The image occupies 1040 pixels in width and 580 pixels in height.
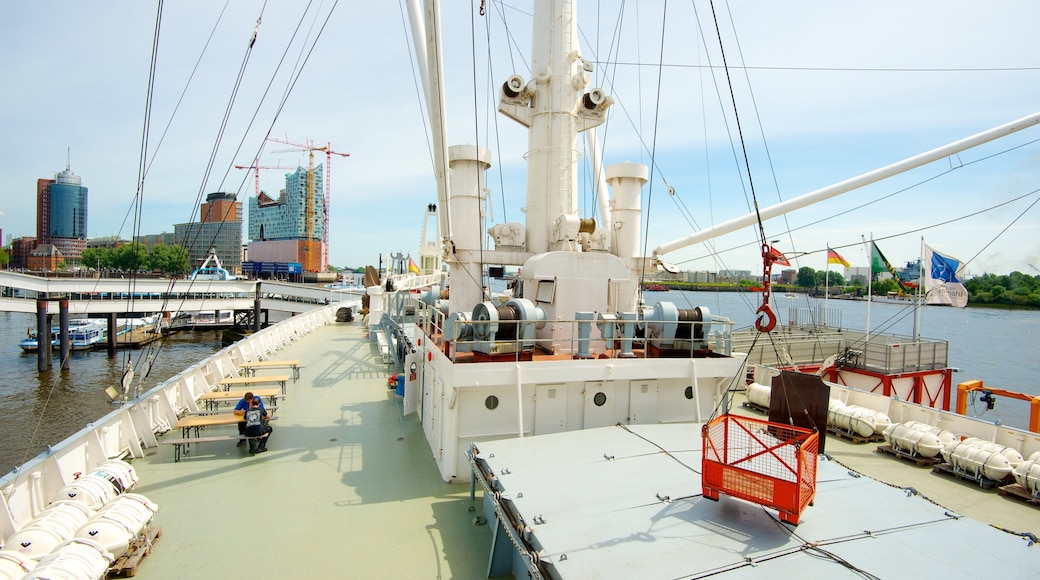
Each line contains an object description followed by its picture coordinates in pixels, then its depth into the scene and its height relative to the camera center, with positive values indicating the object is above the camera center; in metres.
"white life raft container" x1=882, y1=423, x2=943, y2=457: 8.95 -2.79
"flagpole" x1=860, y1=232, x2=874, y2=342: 20.81 +1.02
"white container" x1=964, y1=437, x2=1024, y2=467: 8.10 -2.63
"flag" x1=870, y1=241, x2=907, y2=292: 20.61 +1.37
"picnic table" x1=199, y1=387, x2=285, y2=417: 10.19 -2.49
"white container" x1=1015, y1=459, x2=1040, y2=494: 7.48 -2.82
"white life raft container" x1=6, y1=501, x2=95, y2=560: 4.76 -2.65
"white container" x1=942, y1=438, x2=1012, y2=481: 7.95 -2.79
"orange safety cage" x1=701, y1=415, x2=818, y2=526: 4.10 -1.72
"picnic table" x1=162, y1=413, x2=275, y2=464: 8.05 -2.57
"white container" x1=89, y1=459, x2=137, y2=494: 6.27 -2.64
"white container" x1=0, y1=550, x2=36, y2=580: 4.42 -2.72
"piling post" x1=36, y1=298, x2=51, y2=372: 30.73 -4.06
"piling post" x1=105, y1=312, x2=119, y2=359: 37.42 -4.48
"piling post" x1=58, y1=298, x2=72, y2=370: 30.14 -3.04
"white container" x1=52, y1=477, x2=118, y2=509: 5.73 -2.62
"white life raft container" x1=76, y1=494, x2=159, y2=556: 5.12 -2.72
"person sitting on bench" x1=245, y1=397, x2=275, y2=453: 8.43 -2.50
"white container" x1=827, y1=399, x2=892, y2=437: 10.20 -2.73
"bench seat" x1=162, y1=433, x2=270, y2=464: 7.92 -2.87
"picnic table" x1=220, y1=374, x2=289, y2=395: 11.24 -2.36
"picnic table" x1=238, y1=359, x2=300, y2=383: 13.16 -2.35
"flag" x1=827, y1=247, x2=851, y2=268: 22.59 +1.63
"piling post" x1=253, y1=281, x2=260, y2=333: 39.72 -2.84
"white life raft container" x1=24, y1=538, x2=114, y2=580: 4.34 -2.71
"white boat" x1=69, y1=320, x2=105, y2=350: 38.12 -4.85
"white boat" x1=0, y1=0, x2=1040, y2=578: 4.05 -2.09
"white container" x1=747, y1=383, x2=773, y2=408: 12.98 -2.82
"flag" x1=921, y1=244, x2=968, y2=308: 16.11 +0.52
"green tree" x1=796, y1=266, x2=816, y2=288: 65.33 +2.31
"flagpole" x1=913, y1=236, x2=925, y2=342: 17.40 -0.85
